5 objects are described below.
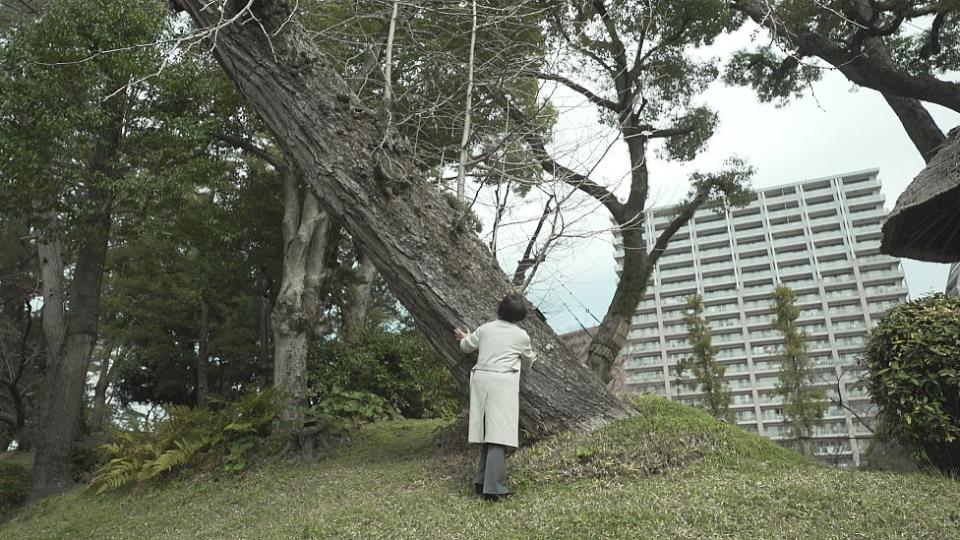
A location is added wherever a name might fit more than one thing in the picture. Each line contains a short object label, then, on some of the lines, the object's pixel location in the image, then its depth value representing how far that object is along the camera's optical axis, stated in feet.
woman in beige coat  14.42
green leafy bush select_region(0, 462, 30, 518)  28.14
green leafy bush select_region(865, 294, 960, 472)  14.05
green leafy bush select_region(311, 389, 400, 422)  29.26
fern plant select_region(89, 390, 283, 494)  23.58
